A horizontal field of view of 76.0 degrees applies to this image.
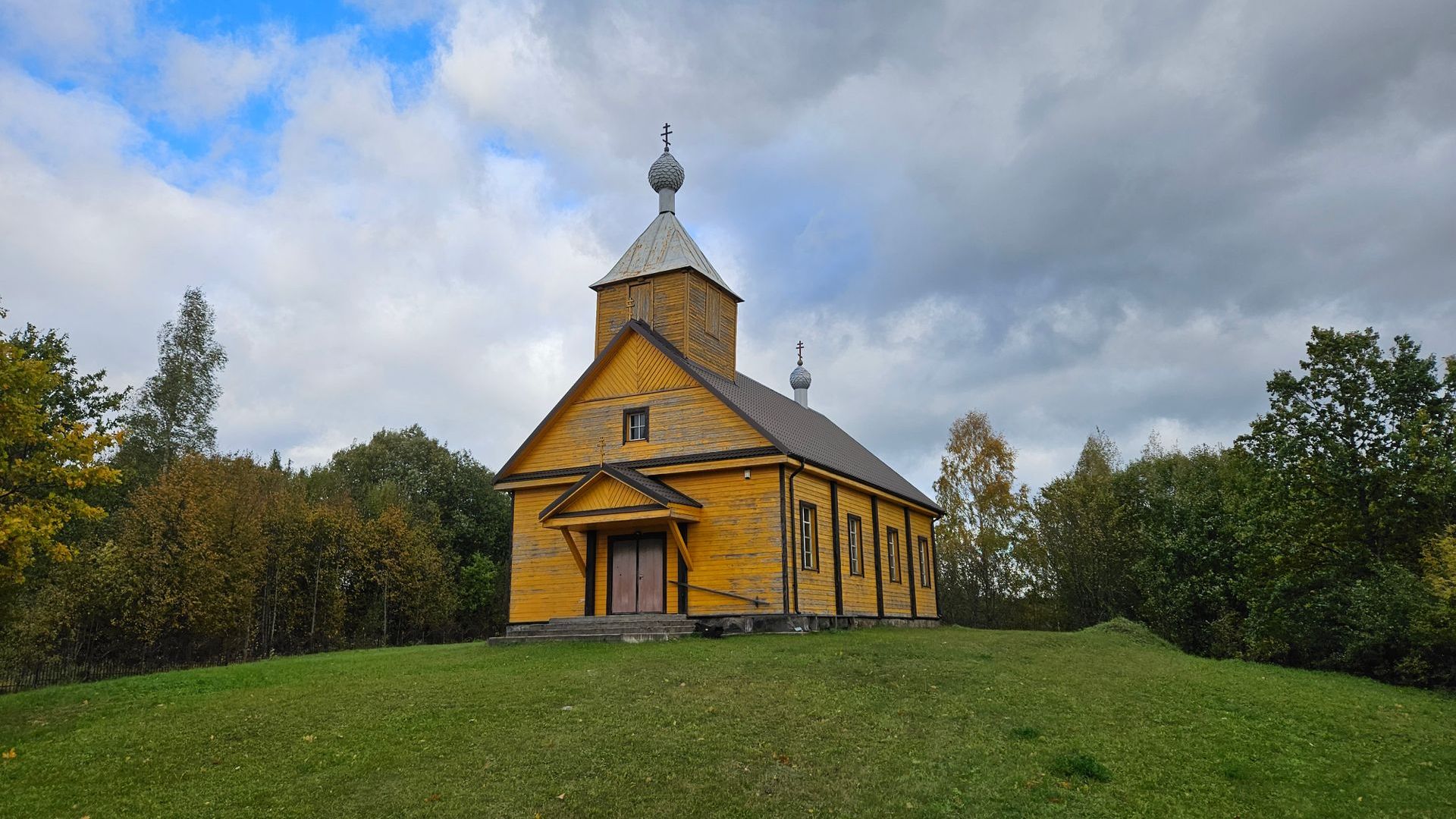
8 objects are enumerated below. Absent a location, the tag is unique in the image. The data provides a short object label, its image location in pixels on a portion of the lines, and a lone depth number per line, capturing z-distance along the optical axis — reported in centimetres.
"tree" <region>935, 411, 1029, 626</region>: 4228
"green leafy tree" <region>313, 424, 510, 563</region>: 4822
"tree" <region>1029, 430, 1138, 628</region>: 3538
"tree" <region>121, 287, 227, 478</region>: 3666
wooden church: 2119
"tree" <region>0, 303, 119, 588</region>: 1349
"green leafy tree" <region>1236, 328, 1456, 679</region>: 1862
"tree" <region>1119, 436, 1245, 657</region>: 2752
